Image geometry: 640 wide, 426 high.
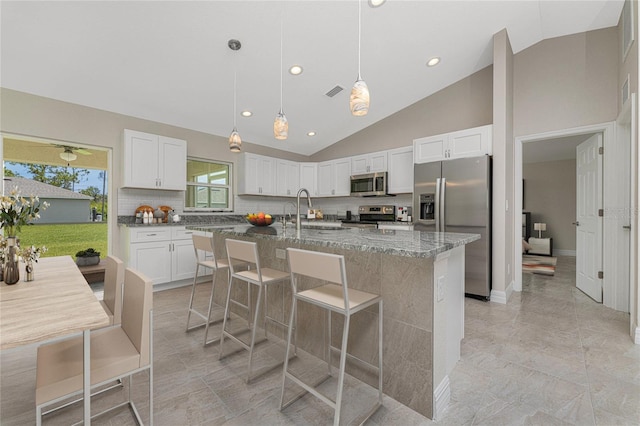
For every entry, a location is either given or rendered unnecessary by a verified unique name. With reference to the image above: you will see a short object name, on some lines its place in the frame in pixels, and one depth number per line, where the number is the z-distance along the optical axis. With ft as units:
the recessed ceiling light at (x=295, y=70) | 12.16
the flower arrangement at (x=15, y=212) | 4.65
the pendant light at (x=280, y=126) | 8.09
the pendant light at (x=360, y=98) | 6.23
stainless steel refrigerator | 11.30
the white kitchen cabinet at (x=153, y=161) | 12.67
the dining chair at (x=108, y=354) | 3.58
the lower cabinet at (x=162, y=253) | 12.34
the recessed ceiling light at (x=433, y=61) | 12.80
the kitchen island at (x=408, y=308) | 4.87
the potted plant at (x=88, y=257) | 14.03
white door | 11.03
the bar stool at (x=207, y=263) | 7.86
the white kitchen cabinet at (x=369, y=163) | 16.81
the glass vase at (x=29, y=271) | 4.77
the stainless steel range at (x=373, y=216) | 16.72
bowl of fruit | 8.89
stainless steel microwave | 16.40
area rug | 16.45
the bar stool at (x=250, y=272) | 6.20
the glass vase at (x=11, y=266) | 4.45
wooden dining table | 2.90
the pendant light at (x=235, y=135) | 9.53
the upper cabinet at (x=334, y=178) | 18.72
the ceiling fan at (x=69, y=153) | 14.24
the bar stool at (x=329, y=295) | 4.34
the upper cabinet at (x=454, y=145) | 11.86
